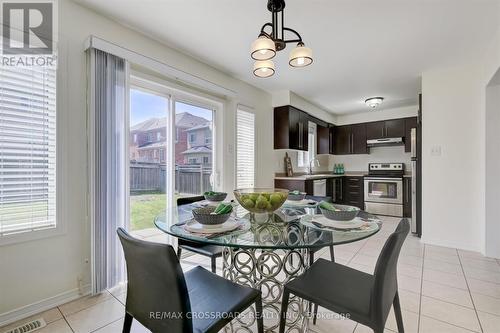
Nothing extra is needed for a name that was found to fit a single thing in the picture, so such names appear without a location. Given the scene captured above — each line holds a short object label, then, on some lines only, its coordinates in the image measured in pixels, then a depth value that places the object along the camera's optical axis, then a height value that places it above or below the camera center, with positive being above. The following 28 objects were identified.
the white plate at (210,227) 1.23 -0.34
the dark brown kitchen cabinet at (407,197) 4.73 -0.63
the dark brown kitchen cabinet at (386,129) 5.09 +0.81
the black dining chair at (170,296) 0.91 -0.60
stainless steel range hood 5.09 +0.52
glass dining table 1.12 -0.36
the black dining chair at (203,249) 1.78 -0.66
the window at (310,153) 5.17 +0.29
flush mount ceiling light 4.31 +1.19
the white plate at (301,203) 1.99 -0.32
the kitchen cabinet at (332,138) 5.91 +0.69
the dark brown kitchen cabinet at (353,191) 5.36 -0.60
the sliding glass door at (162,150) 2.47 +0.18
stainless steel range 4.83 -0.50
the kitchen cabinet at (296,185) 4.04 -0.33
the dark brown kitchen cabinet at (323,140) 5.74 +0.63
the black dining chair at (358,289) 1.05 -0.64
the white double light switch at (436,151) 3.24 +0.20
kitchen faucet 5.47 +0.06
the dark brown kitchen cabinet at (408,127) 4.95 +0.81
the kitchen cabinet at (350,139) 5.61 +0.64
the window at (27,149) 1.64 +0.12
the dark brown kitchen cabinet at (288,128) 4.05 +0.66
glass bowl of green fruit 1.45 -0.22
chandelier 1.46 +0.77
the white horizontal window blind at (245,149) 3.54 +0.26
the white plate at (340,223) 1.32 -0.33
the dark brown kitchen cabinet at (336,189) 5.04 -0.52
